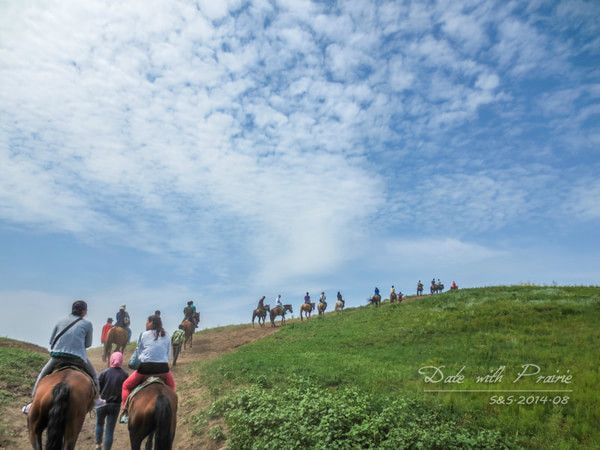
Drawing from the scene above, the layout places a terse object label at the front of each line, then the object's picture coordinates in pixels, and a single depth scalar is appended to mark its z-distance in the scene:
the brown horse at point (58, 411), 7.40
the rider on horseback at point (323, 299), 43.59
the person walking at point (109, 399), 10.27
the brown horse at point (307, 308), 42.59
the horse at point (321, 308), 43.19
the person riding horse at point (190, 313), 31.53
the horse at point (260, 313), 39.20
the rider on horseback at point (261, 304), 39.53
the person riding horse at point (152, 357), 8.92
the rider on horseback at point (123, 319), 25.27
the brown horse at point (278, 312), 38.97
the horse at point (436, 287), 53.97
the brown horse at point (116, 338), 22.55
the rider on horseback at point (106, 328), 23.88
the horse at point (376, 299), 44.06
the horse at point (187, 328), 29.95
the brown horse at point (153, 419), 7.89
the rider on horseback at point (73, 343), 8.66
